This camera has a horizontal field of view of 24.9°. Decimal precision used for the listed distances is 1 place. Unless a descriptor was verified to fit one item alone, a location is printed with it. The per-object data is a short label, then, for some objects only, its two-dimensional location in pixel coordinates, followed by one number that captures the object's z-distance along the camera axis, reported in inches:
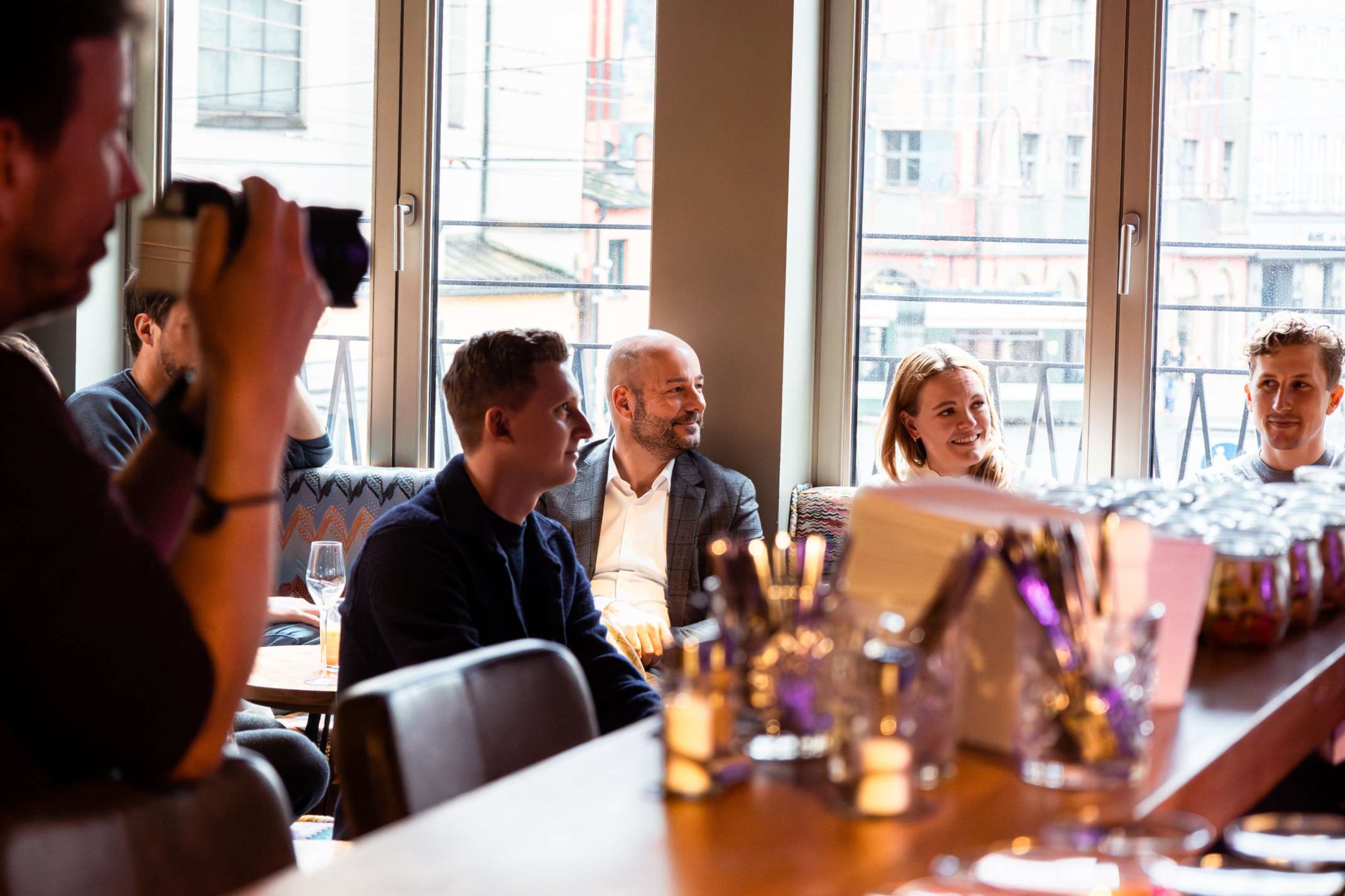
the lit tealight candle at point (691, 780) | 86.5
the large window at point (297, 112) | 221.2
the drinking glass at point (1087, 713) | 89.0
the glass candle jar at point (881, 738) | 81.5
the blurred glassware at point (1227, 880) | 67.8
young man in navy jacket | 157.7
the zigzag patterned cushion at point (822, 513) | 204.7
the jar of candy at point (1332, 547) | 139.8
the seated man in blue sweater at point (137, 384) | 182.8
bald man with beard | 202.8
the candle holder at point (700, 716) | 86.2
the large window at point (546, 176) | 216.9
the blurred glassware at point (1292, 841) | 72.6
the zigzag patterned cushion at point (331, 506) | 211.7
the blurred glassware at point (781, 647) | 89.4
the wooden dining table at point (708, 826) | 72.6
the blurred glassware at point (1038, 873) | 66.4
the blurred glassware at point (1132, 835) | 70.7
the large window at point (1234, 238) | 202.0
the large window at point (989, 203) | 207.5
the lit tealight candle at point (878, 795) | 82.4
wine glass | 178.4
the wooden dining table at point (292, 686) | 174.1
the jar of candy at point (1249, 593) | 122.1
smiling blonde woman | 197.8
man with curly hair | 192.9
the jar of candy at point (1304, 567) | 131.1
